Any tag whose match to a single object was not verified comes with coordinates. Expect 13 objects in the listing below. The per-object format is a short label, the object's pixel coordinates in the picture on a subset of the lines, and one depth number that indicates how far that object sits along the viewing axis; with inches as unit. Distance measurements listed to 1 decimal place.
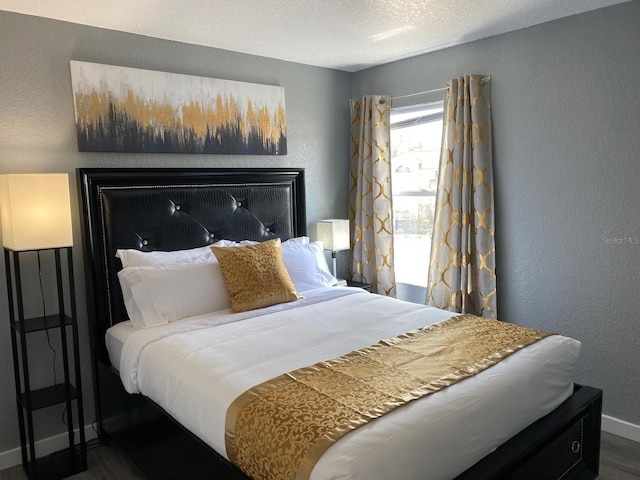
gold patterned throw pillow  117.0
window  155.4
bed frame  80.0
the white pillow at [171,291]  110.1
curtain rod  146.9
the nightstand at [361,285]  159.8
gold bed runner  63.1
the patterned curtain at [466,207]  134.3
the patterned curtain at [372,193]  161.5
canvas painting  118.2
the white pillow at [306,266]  133.9
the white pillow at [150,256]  117.3
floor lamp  96.5
